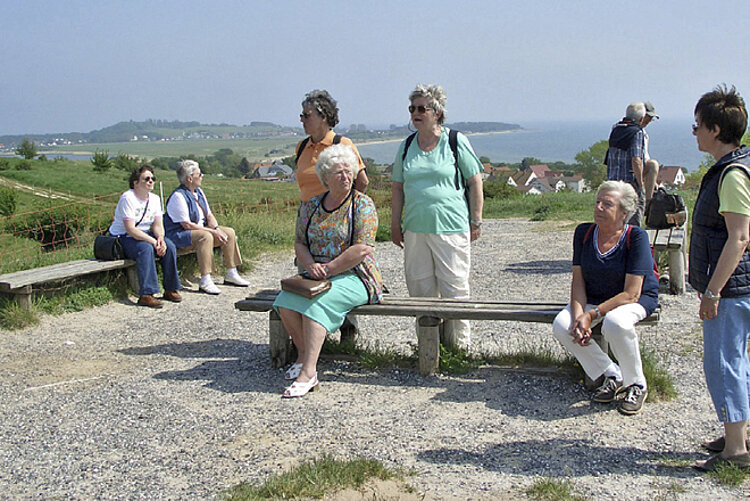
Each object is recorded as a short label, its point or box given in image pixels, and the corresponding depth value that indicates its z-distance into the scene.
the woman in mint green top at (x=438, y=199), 5.10
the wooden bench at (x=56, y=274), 6.80
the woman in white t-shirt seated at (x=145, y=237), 7.68
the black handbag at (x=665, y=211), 7.45
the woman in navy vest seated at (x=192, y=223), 8.26
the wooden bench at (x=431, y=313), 4.82
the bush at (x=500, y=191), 25.58
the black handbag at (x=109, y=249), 7.79
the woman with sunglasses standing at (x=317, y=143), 5.68
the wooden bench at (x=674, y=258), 7.51
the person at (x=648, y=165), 7.17
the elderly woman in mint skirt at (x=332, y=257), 4.96
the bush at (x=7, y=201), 24.11
